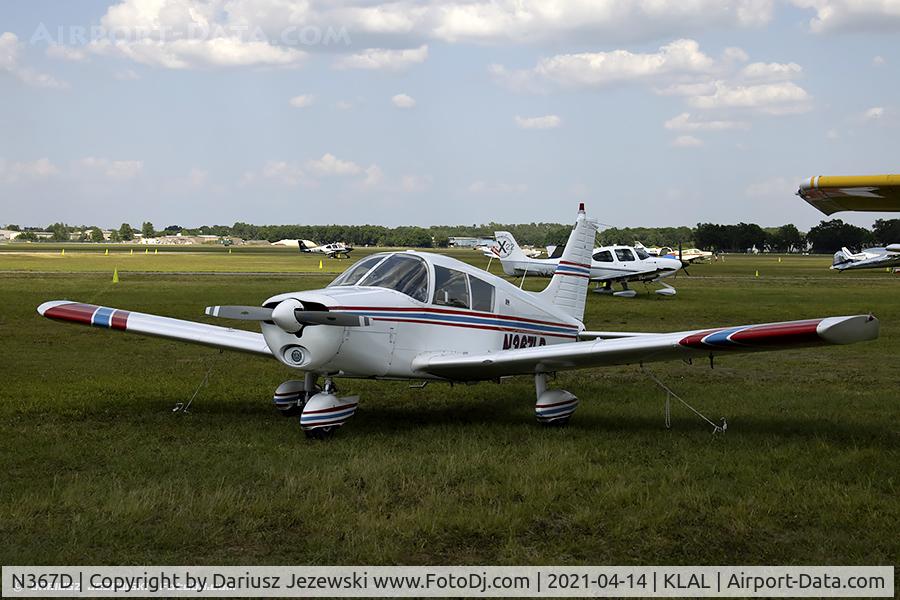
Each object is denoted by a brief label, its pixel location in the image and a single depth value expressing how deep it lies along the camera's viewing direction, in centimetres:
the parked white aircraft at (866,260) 5966
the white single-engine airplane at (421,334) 849
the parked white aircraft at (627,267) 3406
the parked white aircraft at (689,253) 6412
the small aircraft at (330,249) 9325
